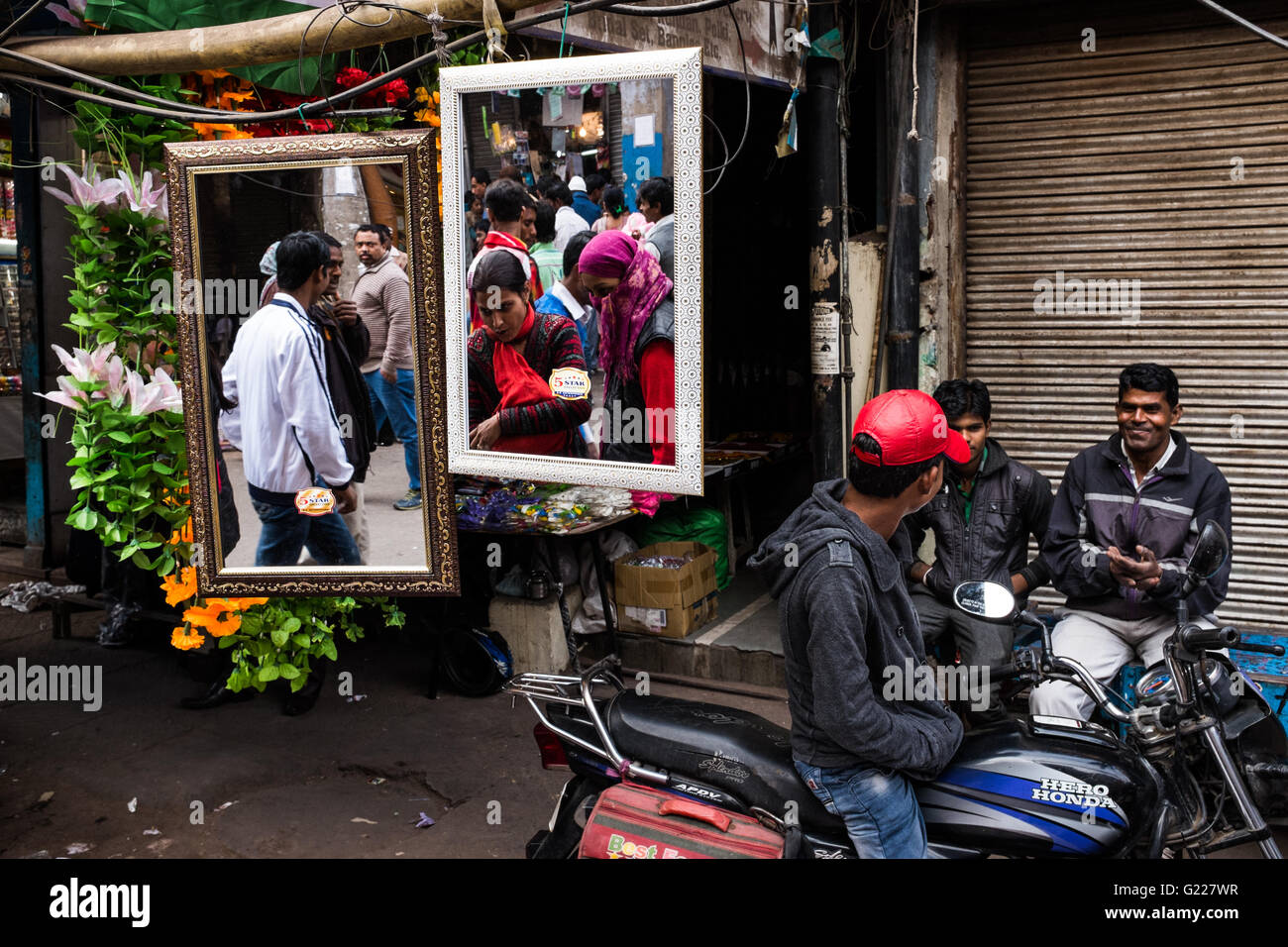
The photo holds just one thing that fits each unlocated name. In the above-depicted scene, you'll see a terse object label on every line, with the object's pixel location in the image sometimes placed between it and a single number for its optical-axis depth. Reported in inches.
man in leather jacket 181.5
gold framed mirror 172.6
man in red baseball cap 108.0
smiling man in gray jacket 164.4
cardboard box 252.4
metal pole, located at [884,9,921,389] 219.0
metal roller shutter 207.2
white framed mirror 148.2
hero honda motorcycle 111.7
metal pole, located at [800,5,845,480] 194.2
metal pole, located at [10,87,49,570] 317.4
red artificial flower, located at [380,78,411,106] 183.5
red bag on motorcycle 113.7
